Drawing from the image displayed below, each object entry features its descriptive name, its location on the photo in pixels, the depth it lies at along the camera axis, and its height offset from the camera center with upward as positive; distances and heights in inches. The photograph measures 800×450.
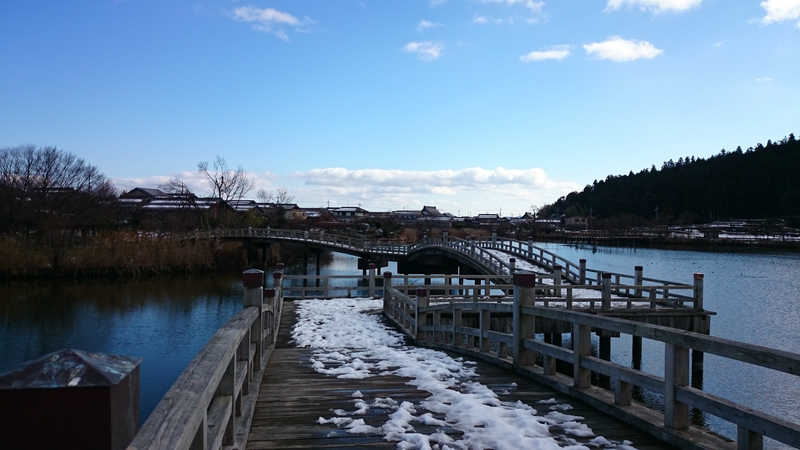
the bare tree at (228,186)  2741.1 +183.2
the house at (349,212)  5738.2 +113.9
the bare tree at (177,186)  2736.2 +178.0
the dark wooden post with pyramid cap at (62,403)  58.2 -20.2
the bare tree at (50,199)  1555.1 +75.6
